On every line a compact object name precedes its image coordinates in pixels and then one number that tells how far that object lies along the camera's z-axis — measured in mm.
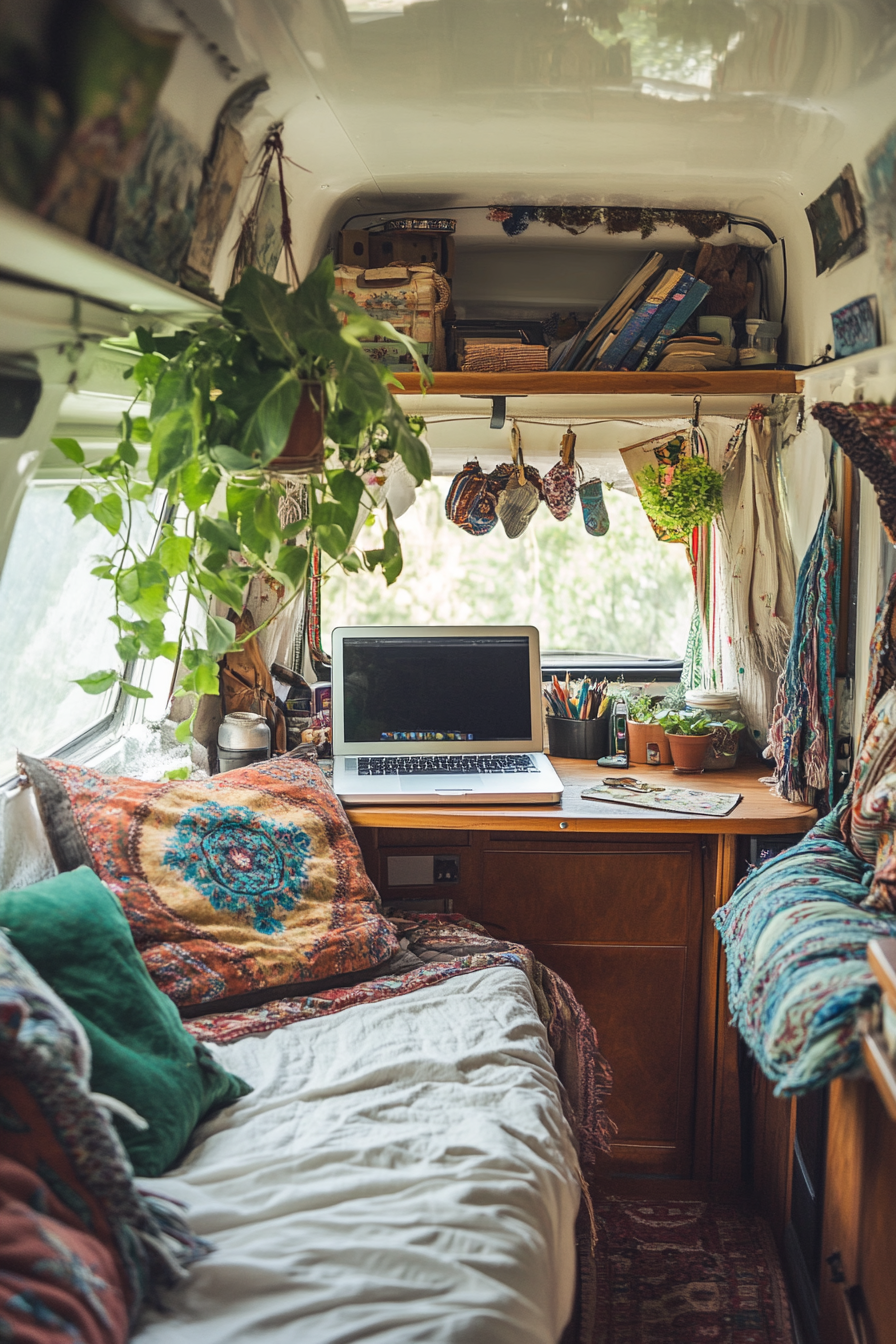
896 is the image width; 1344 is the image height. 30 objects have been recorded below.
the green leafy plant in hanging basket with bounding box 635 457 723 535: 2662
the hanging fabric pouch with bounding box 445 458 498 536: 2811
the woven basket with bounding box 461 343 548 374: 2609
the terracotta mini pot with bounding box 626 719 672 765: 2701
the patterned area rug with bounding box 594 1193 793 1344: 1981
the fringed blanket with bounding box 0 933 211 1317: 1152
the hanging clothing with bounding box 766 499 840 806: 2316
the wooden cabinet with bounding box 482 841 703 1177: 2371
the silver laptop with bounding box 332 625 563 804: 2604
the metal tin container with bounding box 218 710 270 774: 2531
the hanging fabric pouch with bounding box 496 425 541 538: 2822
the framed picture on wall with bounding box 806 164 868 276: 2154
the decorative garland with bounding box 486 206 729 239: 2686
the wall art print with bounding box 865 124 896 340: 1939
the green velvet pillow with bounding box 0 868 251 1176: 1408
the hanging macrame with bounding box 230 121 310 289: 2006
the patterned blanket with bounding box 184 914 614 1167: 1987
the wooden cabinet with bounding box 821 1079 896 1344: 1481
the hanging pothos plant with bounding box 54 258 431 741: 1524
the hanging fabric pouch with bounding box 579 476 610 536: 2842
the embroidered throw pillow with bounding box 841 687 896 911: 1773
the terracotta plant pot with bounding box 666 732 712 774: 2582
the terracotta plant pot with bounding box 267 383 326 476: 1615
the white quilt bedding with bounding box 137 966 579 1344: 1181
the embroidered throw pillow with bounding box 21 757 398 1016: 1812
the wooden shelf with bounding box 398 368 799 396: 2539
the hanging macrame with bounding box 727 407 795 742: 2627
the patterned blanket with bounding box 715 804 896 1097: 1434
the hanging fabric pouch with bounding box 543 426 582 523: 2820
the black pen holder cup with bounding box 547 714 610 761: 2768
